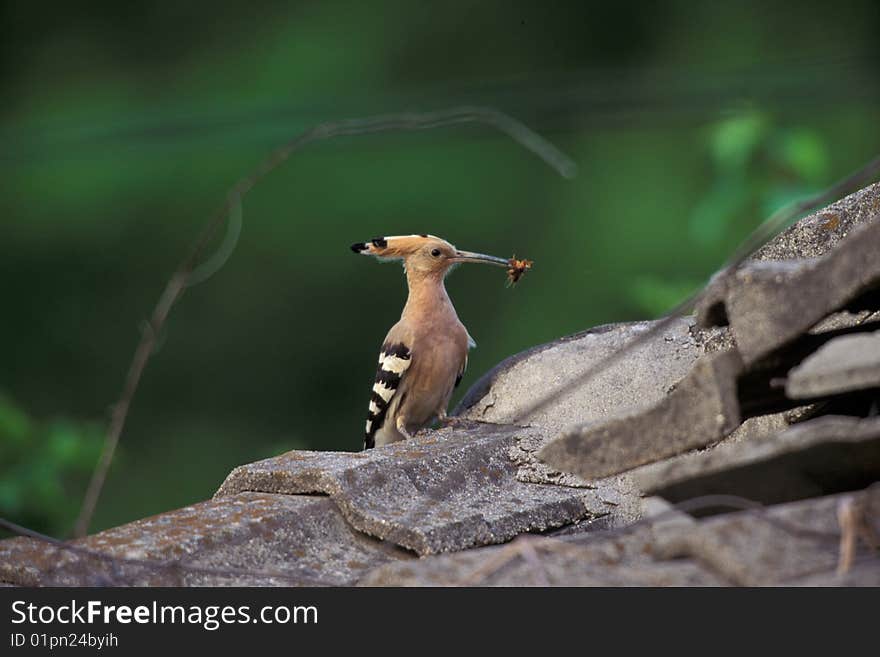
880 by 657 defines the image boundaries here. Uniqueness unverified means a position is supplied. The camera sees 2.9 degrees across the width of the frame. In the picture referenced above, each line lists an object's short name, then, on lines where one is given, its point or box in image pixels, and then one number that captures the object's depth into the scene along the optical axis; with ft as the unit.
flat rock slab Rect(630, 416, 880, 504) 38.87
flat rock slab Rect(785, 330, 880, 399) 38.68
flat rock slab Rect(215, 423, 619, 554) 49.43
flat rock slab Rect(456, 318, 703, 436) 50.04
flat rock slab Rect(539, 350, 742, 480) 41.62
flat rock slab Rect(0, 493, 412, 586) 47.38
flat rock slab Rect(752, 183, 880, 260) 49.83
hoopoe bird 51.24
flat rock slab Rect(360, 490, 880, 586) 35.66
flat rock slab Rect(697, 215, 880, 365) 40.65
